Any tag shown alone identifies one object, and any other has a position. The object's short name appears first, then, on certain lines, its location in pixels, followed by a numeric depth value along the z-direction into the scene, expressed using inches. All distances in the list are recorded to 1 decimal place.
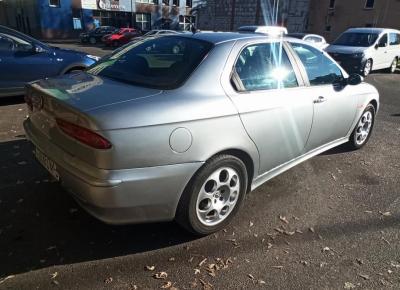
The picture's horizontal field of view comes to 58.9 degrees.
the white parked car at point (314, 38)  639.1
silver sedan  95.7
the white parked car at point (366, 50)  510.9
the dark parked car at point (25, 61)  258.8
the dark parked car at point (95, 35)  1208.2
